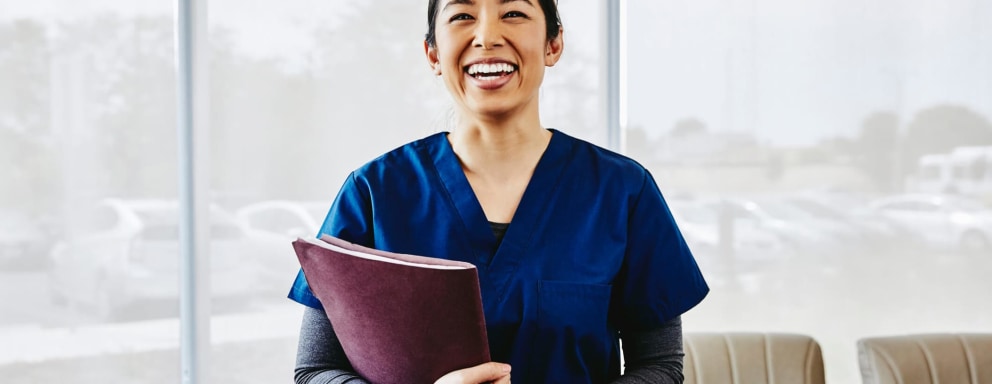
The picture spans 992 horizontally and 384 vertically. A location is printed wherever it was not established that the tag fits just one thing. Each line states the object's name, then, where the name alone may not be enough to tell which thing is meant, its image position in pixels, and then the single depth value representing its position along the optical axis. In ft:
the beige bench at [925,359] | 6.69
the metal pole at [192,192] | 7.53
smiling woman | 3.38
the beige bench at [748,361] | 6.57
